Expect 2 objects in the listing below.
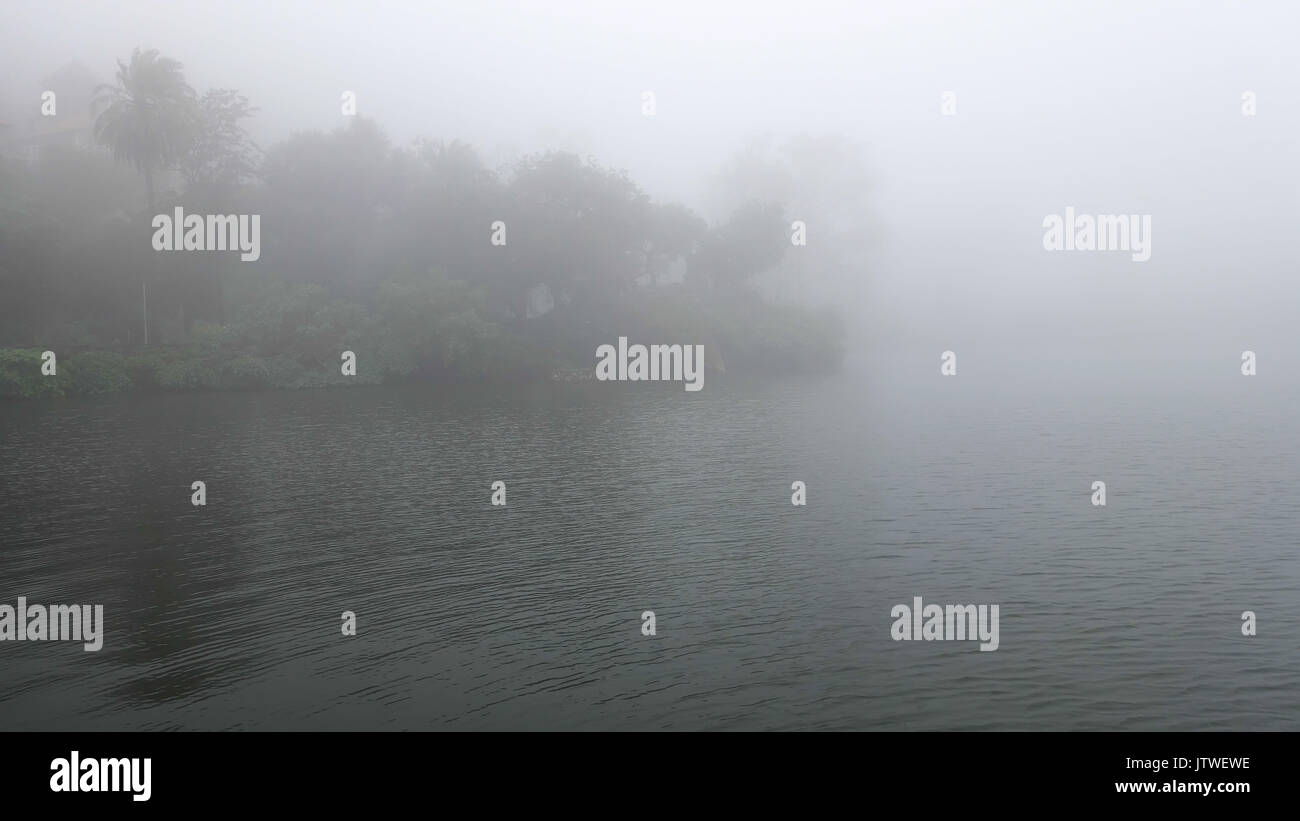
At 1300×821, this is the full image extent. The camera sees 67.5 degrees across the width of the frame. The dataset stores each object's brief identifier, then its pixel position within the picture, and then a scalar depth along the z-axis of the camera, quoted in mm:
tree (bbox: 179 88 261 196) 93250
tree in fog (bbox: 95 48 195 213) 84000
